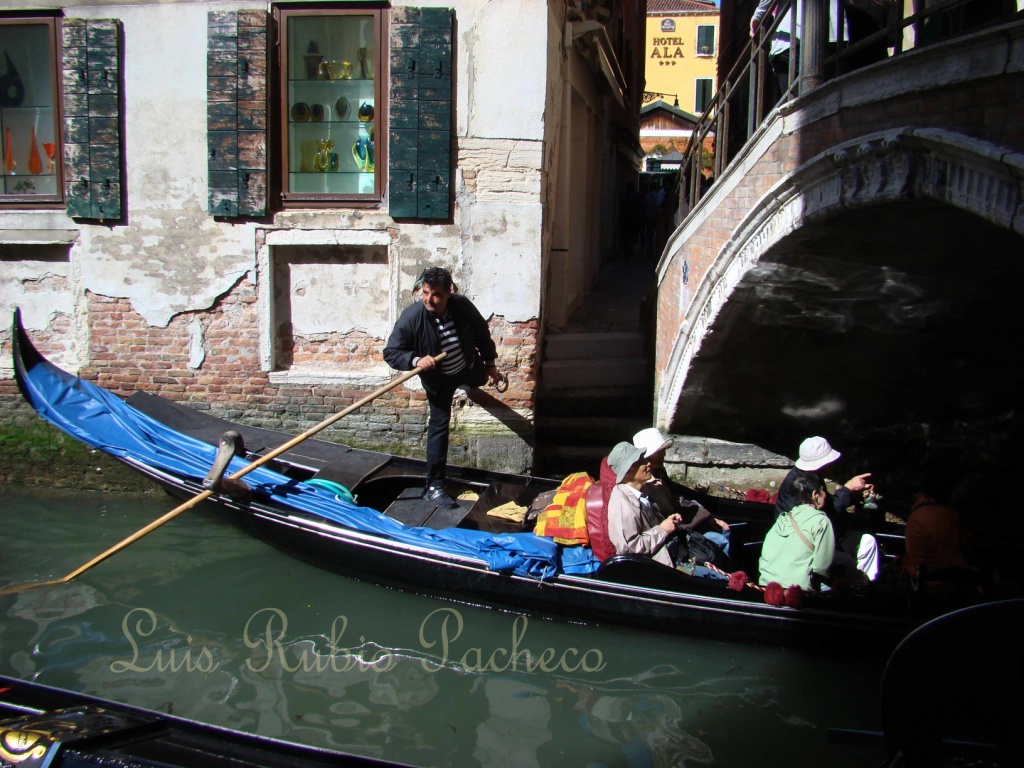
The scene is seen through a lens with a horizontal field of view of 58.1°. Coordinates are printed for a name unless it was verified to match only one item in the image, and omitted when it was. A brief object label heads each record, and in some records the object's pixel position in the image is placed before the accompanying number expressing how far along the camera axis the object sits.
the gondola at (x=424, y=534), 3.87
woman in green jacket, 3.81
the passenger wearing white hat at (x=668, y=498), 4.11
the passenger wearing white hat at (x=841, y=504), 4.11
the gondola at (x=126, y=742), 2.39
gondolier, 4.91
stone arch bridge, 3.07
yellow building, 30.66
